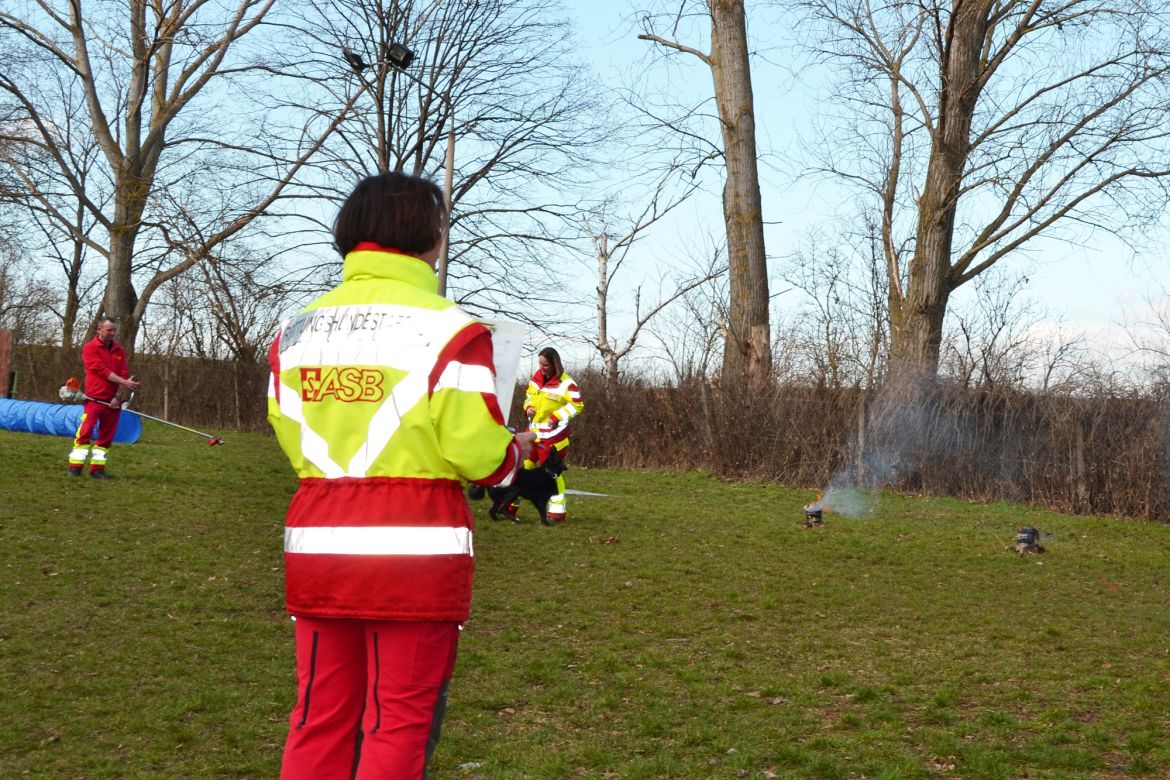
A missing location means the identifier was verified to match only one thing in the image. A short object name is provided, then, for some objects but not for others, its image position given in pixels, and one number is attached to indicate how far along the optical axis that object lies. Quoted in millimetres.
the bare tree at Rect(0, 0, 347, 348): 25969
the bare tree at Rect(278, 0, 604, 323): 29359
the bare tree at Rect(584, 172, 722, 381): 40438
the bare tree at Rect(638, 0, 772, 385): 19688
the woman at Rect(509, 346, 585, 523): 11250
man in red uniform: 13203
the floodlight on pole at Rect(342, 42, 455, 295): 20627
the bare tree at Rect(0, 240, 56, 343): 49344
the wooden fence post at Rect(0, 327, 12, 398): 28453
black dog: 11383
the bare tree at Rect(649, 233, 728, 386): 20266
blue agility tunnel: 19189
